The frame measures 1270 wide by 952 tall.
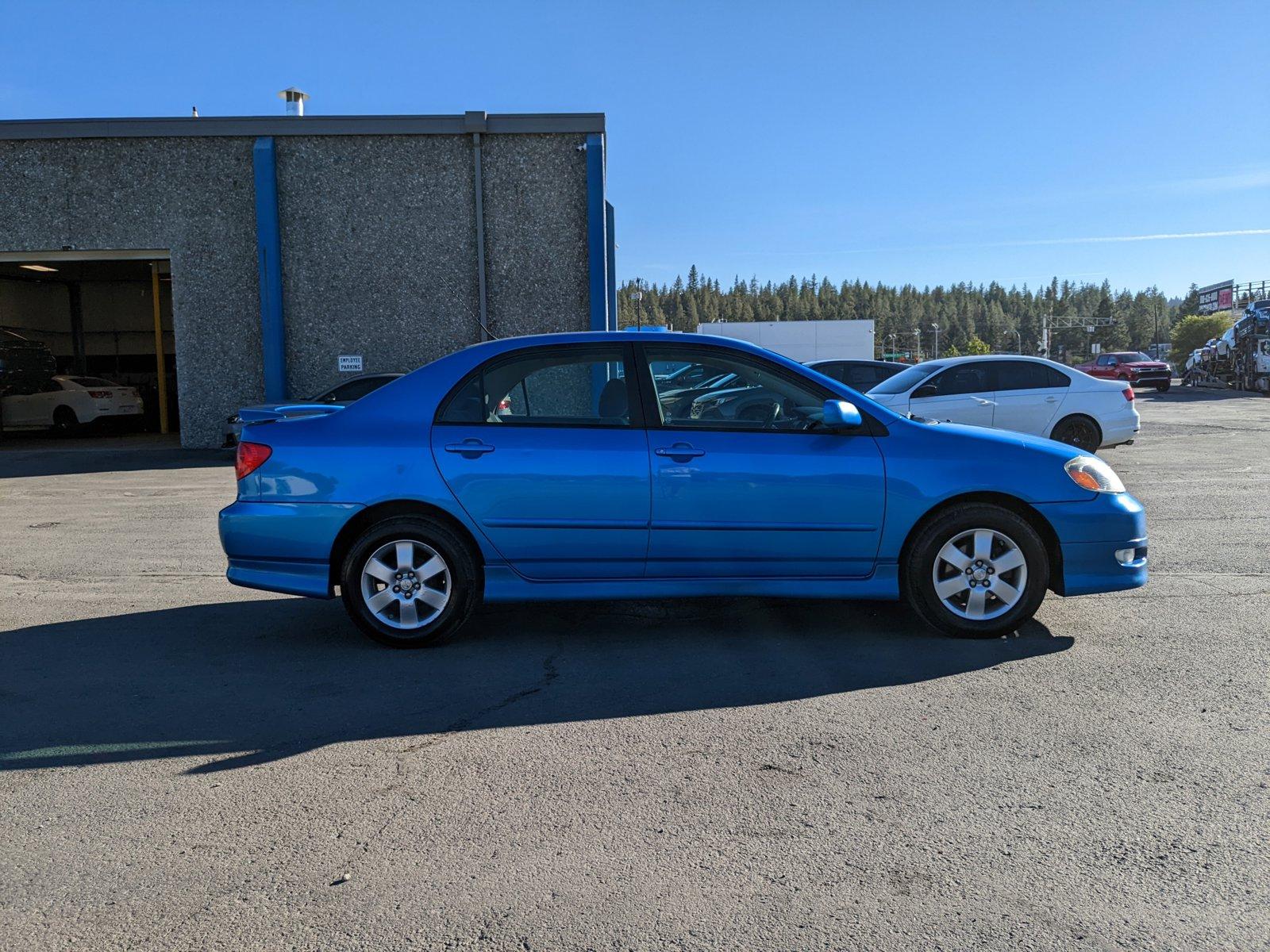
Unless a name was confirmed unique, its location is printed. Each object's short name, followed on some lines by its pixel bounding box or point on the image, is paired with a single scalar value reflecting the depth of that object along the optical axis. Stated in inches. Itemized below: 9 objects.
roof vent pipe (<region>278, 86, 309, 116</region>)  859.4
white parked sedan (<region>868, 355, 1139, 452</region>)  557.6
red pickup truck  1678.2
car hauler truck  1593.3
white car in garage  956.6
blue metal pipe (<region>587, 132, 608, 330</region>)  746.2
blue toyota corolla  217.6
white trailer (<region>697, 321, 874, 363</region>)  2728.8
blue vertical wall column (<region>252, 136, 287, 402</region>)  741.9
